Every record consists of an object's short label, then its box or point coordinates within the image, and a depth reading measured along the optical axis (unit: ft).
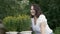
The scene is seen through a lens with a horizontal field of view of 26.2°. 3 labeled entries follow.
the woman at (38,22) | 8.81
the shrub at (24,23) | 11.46
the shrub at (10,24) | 11.34
